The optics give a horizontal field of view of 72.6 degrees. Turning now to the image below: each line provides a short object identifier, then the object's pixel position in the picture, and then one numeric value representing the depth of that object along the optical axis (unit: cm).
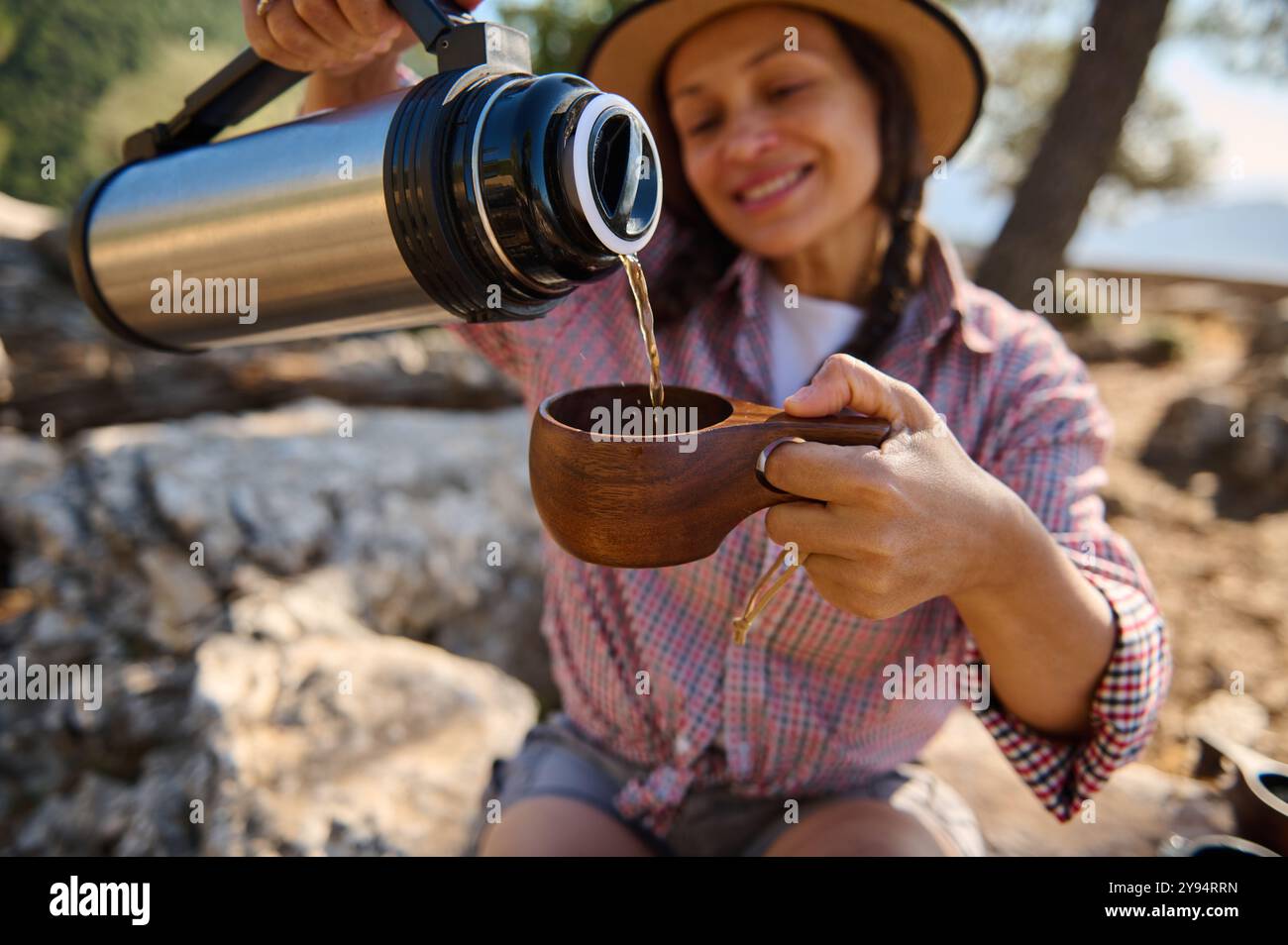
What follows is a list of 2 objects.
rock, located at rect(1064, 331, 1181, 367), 716
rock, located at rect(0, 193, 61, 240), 367
